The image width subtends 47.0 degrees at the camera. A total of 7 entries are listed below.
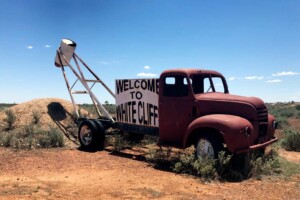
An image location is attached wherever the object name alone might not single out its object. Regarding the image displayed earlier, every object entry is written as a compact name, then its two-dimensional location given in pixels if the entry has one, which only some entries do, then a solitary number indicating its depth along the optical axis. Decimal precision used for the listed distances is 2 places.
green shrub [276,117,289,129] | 20.96
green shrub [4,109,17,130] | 14.36
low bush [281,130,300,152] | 11.79
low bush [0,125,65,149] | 11.18
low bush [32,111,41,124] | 14.26
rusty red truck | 7.32
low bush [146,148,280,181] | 7.20
